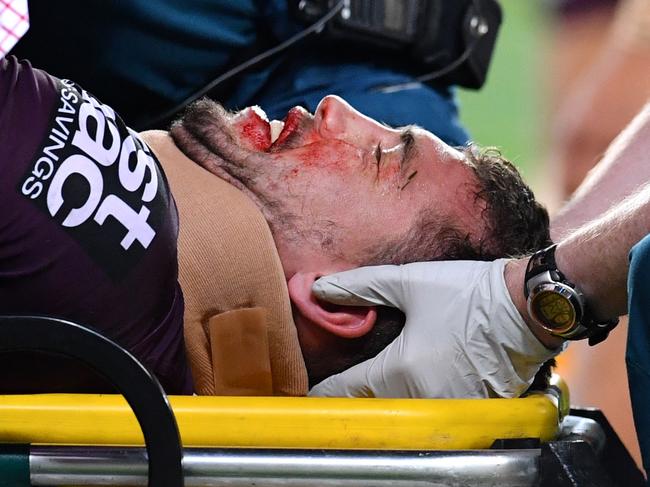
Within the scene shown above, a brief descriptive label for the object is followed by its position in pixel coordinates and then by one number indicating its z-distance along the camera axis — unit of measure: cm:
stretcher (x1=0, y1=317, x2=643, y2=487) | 339
